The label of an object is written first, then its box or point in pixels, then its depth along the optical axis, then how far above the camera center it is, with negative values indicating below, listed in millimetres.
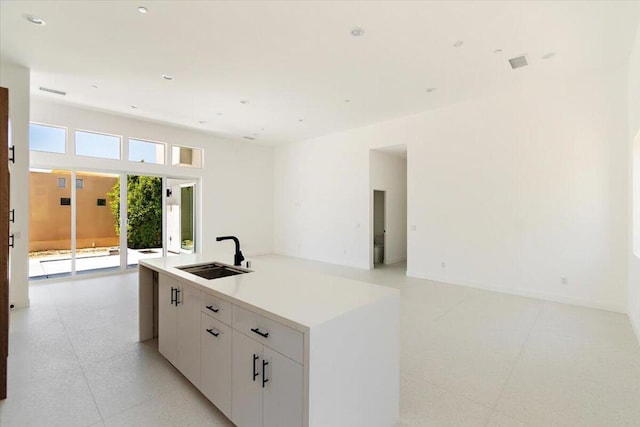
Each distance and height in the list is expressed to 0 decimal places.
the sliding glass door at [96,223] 6301 -205
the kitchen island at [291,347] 1425 -763
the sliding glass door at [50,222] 5832 -174
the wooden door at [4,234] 2201 -155
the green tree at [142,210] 6738 +83
